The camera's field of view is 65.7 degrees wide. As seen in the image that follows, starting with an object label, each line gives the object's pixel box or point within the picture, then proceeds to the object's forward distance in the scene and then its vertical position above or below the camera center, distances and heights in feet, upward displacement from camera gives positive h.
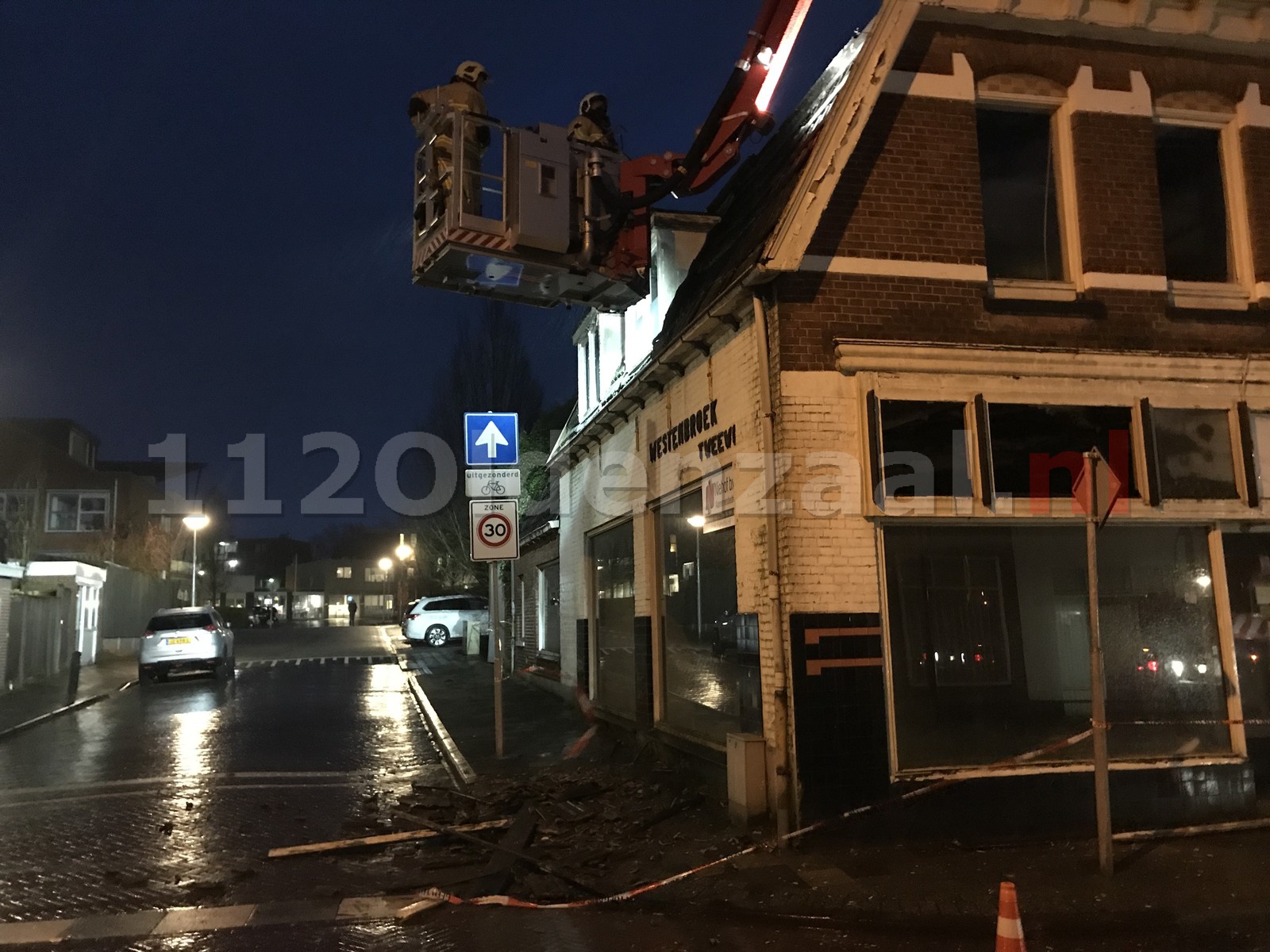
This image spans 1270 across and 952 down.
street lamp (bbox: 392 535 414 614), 148.31 +8.99
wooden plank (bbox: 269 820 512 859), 25.04 -5.91
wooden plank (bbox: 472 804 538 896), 21.77 -5.86
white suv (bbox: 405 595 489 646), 103.91 -0.85
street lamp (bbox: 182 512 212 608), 105.50 +10.36
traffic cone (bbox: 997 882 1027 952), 13.00 -4.34
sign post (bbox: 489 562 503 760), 36.17 -0.83
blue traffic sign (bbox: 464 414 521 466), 39.22 +6.80
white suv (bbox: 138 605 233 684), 70.08 -1.90
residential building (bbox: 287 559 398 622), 301.84 +10.19
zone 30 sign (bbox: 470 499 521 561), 36.94 +2.97
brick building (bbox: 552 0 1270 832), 25.55 +5.22
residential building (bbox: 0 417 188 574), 136.05 +19.16
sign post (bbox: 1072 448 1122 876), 21.58 -1.13
